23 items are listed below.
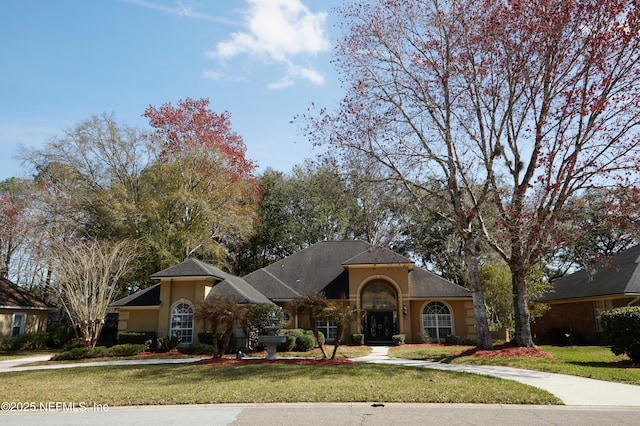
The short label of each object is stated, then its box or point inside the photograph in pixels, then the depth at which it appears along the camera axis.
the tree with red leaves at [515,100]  14.82
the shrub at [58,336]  27.12
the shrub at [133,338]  22.02
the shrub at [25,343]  25.23
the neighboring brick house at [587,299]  22.77
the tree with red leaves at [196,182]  28.78
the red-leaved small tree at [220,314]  16.36
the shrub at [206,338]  21.27
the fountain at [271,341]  16.30
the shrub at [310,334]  21.62
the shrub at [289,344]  20.14
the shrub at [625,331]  13.46
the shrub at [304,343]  20.44
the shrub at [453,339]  24.21
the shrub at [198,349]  19.78
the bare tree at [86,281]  19.98
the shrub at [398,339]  24.70
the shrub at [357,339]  25.00
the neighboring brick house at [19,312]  25.62
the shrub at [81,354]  18.70
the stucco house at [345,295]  22.88
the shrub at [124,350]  19.34
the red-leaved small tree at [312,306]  15.93
